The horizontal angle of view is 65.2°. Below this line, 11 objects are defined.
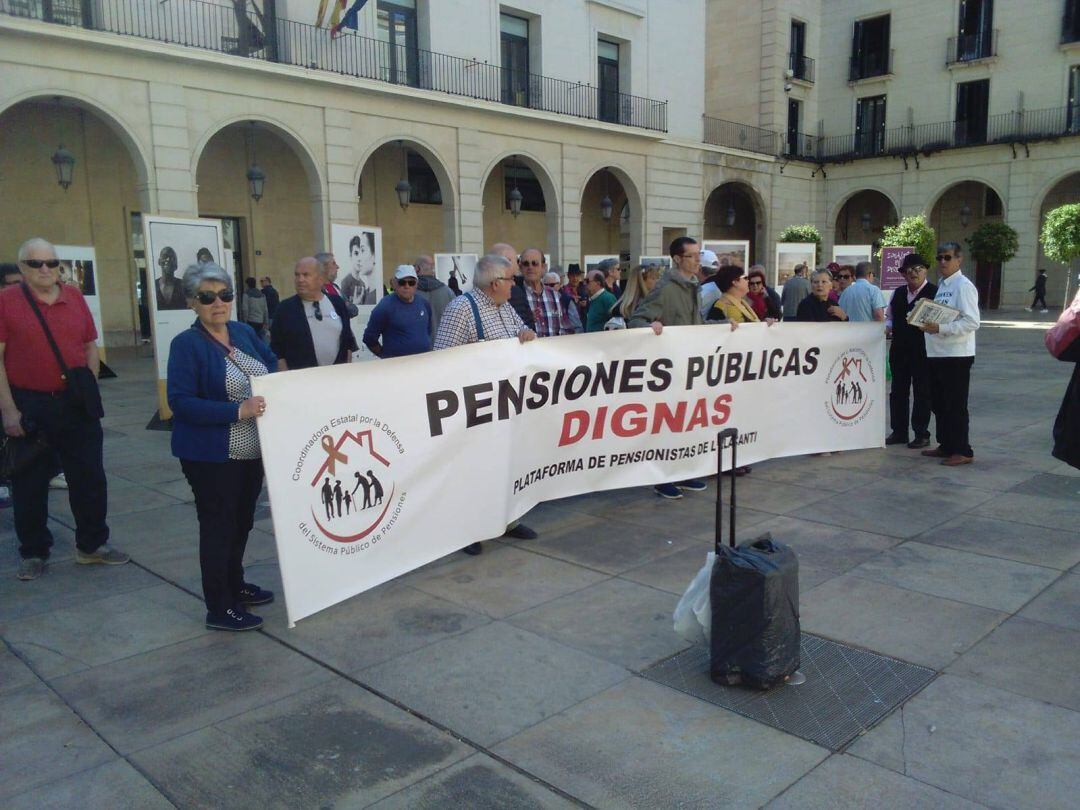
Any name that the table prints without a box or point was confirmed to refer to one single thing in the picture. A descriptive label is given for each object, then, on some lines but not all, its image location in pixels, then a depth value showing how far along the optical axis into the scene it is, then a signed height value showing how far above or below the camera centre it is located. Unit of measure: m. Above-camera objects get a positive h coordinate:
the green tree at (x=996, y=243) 30.00 +1.31
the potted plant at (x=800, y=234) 26.99 +1.56
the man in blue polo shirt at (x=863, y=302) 8.58 -0.20
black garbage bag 3.30 -1.31
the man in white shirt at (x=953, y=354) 7.41 -0.64
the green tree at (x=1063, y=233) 25.38 +1.39
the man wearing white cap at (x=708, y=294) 8.70 -0.10
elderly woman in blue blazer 3.91 -0.63
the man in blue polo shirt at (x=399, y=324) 7.09 -0.30
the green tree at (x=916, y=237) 25.36 +1.35
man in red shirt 4.78 -0.64
